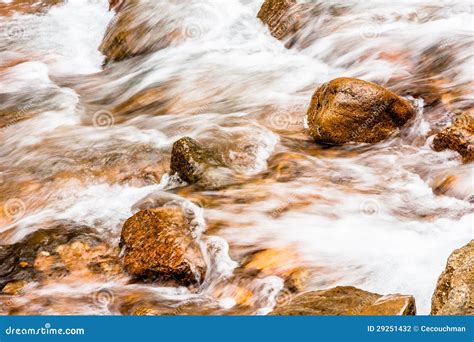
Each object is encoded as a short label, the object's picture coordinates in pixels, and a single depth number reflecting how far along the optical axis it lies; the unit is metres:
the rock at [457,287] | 7.96
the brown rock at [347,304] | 8.12
